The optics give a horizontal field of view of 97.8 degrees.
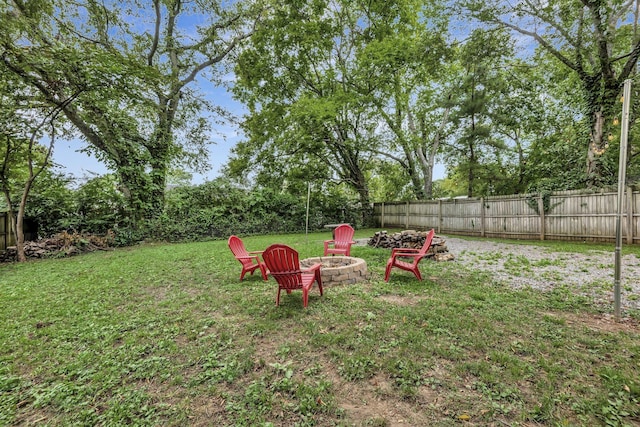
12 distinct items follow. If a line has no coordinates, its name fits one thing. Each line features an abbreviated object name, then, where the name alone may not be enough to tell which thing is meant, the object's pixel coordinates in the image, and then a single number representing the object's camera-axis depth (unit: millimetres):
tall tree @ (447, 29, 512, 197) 11930
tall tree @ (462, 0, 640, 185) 8078
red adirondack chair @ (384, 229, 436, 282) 4539
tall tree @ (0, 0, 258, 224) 6397
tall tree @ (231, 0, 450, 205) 14094
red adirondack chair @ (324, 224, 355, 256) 6371
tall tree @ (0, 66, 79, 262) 6988
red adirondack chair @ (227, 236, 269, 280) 4977
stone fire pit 4516
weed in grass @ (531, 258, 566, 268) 5469
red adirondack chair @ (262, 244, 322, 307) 3316
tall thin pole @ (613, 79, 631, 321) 2734
